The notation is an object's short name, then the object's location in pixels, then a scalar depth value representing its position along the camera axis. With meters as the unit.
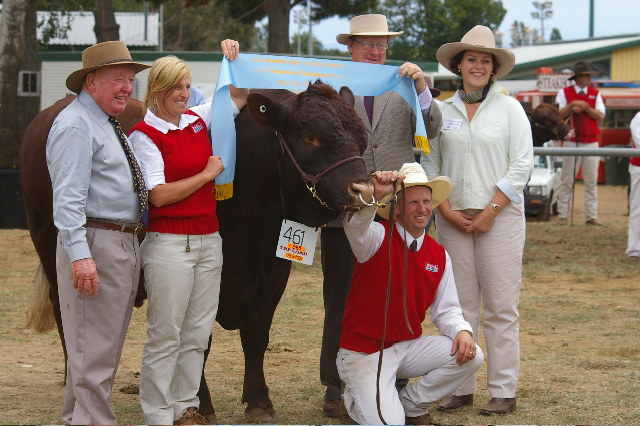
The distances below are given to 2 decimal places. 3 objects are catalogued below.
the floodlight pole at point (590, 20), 41.17
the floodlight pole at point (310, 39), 44.81
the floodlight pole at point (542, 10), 70.38
